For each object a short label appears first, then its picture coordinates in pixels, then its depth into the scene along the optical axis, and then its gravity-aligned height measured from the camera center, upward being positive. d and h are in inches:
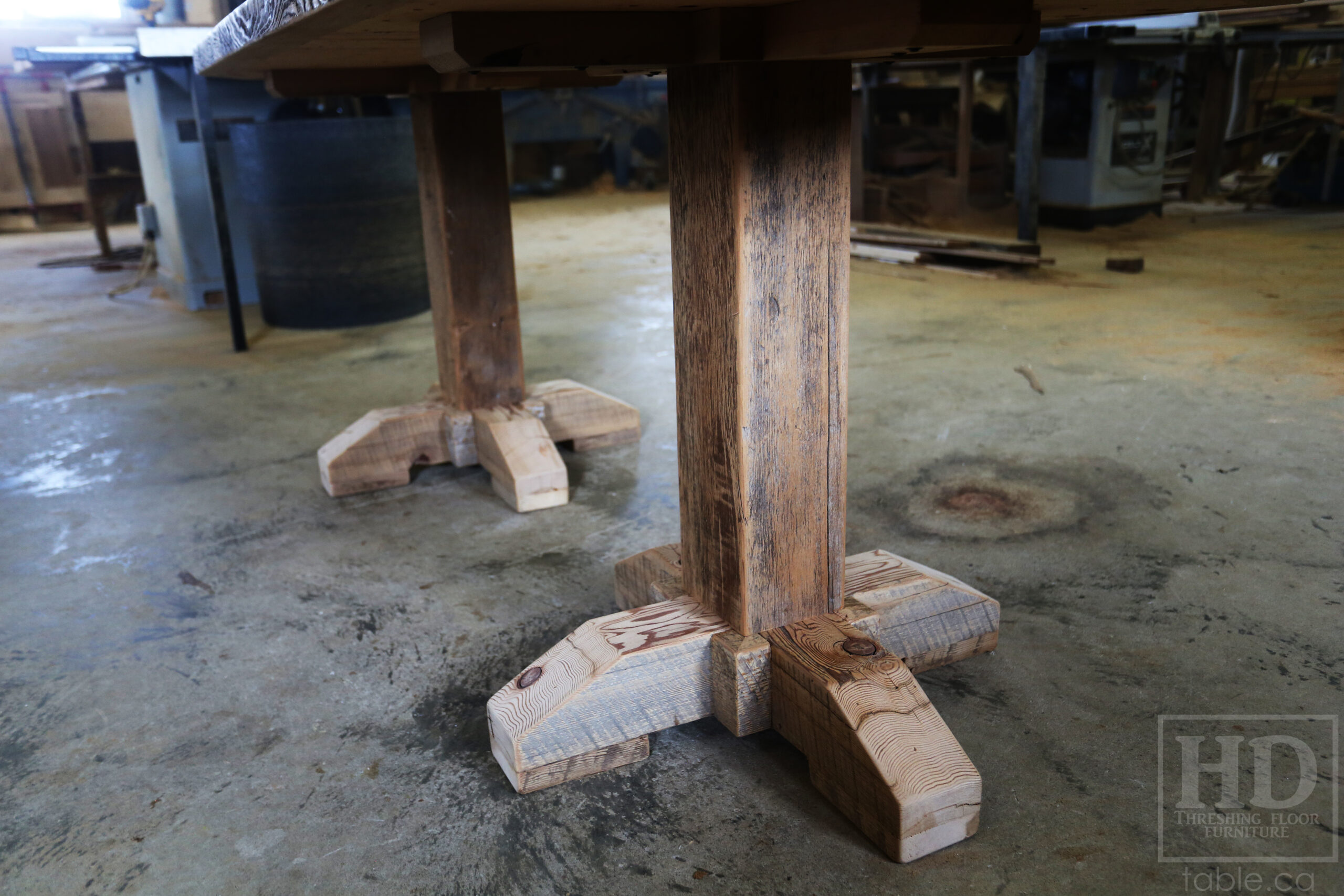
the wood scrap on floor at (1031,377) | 135.9 -32.3
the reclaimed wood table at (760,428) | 50.3 -16.5
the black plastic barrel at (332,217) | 185.6 -9.1
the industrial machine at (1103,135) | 276.2 +1.9
